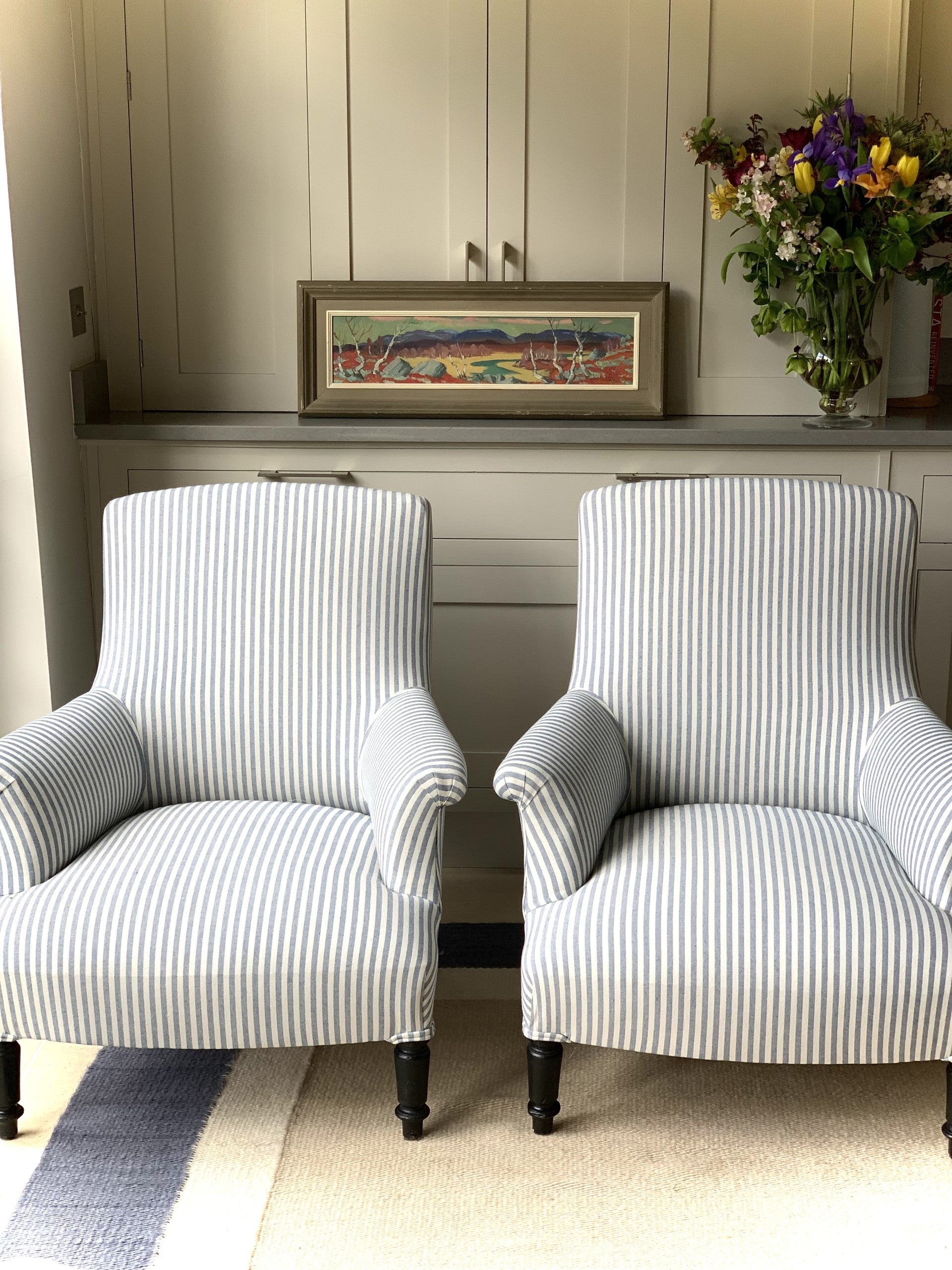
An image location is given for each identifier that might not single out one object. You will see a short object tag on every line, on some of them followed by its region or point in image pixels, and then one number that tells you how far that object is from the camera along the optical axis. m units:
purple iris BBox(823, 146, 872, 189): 2.42
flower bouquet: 2.46
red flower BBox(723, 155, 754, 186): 2.58
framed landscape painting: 2.75
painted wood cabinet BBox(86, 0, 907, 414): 2.68
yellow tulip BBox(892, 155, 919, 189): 2.37
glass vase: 2.61
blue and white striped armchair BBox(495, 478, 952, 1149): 1.66
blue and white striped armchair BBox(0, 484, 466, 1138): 1.69
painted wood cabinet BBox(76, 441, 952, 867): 2.64
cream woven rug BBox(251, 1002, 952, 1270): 1.62
